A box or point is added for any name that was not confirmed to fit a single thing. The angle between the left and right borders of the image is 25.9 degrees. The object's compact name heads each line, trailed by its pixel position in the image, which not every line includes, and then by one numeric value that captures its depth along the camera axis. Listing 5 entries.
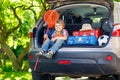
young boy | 4.44
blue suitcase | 4.45
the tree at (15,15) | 13.11
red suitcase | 4.58
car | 4.33
